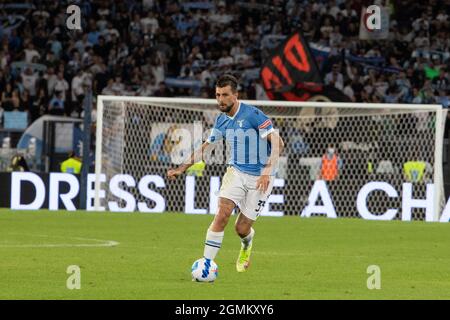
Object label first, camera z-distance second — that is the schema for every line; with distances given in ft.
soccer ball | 41.98
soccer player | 44.16
